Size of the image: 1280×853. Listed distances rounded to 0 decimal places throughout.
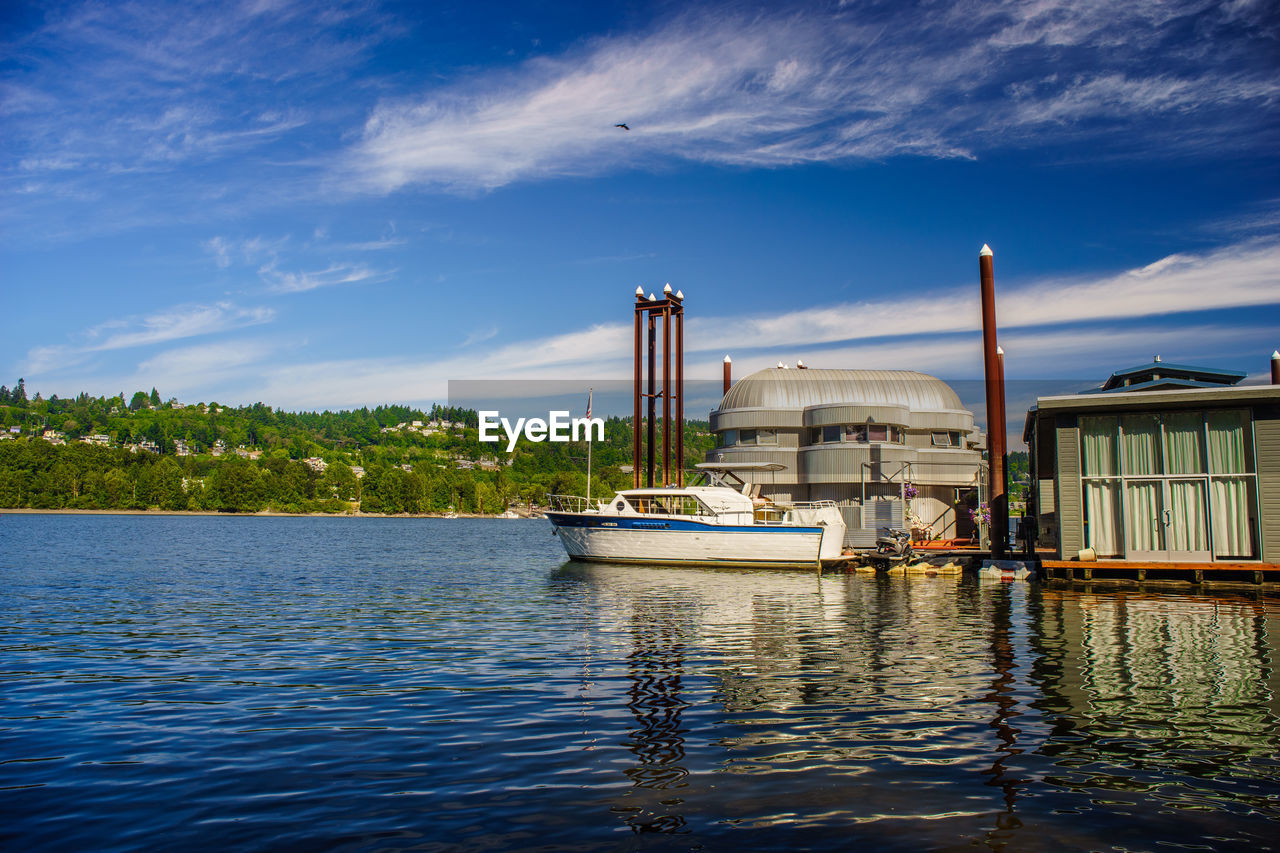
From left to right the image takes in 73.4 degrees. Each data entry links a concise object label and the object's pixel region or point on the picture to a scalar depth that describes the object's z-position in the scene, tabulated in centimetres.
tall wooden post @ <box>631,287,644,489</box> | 5675
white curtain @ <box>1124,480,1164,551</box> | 3127
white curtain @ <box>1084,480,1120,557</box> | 3209
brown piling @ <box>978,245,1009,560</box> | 4062
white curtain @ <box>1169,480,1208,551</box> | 3064
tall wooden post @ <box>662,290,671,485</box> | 5662
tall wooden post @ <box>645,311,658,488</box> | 5694
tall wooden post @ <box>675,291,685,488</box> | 5750
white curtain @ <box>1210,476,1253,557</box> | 3012
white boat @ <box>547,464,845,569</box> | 4341
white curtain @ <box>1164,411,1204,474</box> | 3072
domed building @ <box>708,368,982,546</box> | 5656
